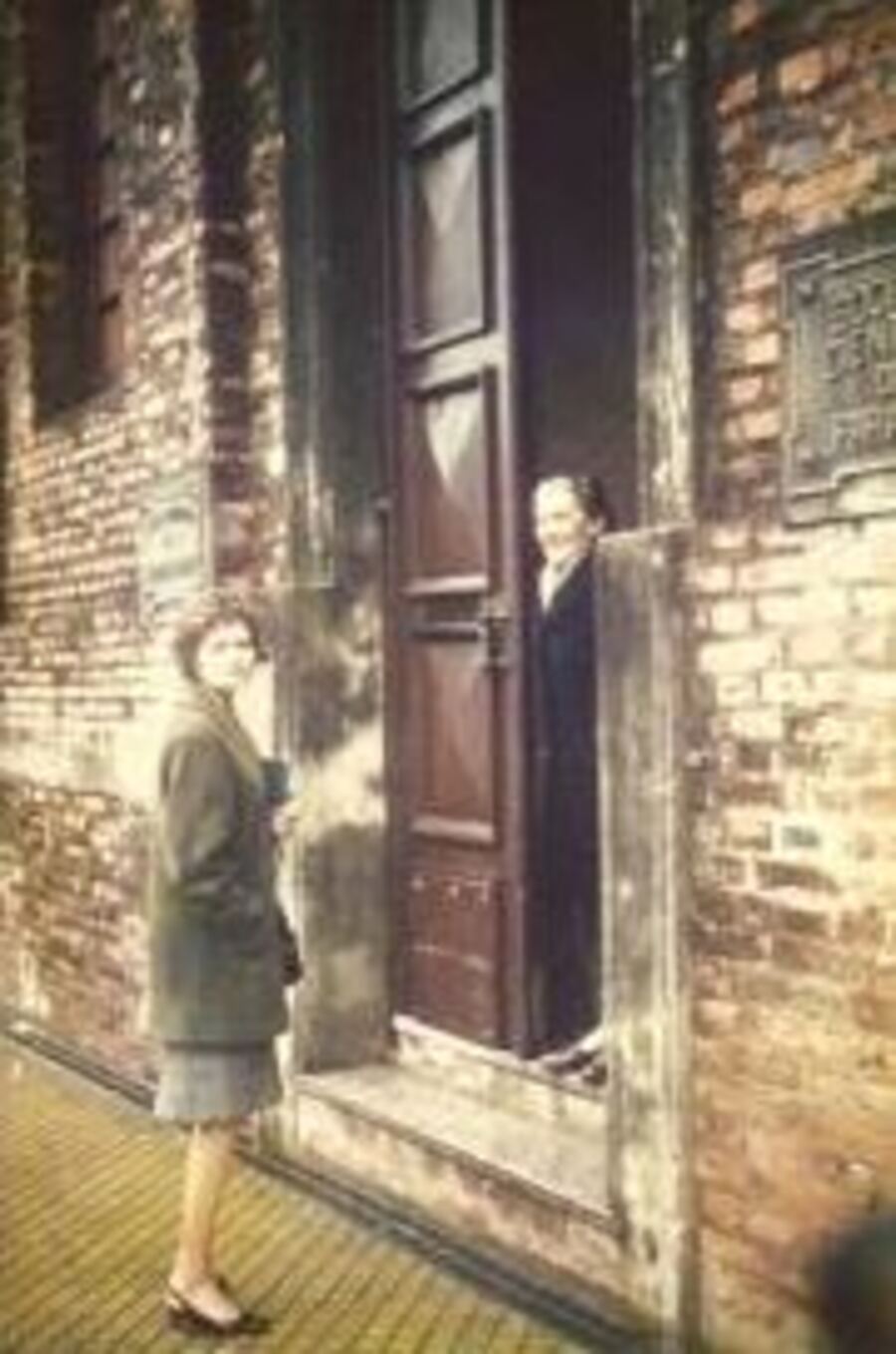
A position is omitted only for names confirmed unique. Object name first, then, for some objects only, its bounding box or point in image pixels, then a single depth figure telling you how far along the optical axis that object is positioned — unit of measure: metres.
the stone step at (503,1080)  5.60
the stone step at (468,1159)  5.04
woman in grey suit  5.03
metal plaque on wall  4.01
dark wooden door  6.05
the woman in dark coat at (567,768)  5.64
